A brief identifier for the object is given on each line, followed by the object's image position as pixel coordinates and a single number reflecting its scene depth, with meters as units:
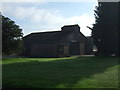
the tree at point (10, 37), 17.99
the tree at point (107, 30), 20.26
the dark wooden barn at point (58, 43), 25.53
